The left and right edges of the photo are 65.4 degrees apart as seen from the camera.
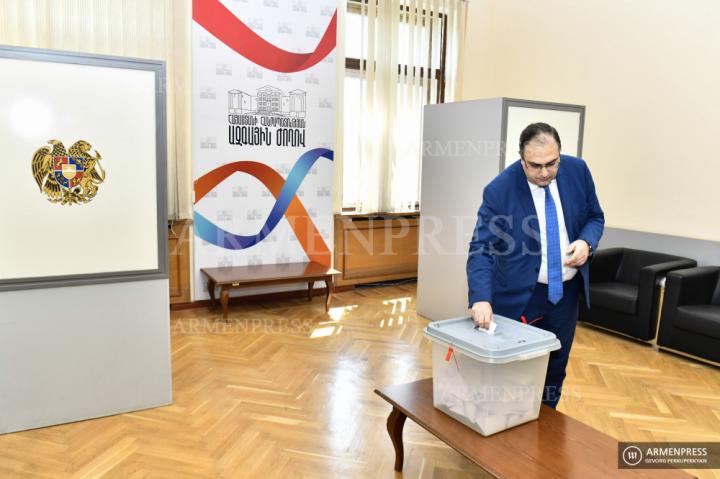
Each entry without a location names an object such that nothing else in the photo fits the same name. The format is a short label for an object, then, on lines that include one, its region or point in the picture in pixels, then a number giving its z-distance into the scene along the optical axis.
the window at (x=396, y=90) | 6.34
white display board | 2.88
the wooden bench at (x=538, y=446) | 1.99
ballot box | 2.13
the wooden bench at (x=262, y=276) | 5.18
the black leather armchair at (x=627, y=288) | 4.60
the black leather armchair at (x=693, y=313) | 4.16
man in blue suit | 2.39
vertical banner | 5.41
